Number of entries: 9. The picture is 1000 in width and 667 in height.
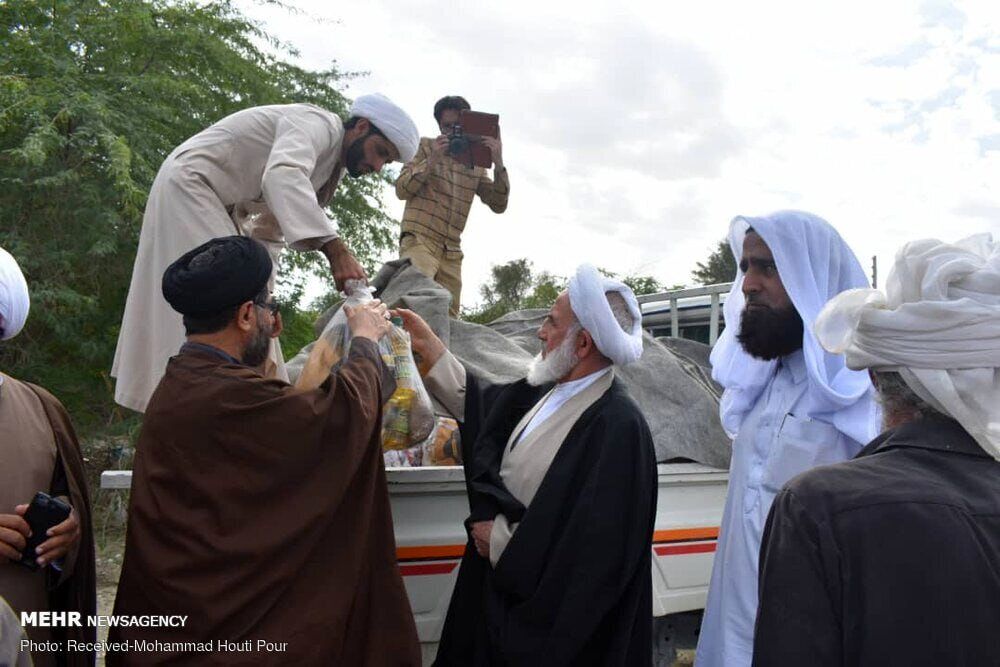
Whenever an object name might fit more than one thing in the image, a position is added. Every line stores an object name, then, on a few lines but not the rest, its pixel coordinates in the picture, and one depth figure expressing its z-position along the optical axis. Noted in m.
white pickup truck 3.38
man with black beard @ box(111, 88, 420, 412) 3.38
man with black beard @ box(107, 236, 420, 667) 2.50
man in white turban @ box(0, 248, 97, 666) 2.67
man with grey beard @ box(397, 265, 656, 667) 2.96
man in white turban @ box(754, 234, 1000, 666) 1.53
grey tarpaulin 4.46
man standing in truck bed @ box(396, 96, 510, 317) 6.03
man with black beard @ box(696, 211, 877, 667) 3.13
